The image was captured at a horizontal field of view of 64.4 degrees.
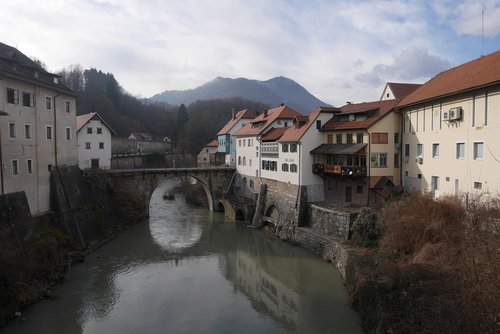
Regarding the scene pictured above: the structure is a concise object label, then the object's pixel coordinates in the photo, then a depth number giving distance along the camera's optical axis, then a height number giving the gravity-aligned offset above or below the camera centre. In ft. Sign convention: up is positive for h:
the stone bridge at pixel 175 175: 125.90 -7.97
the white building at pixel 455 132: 63.16 +4.02
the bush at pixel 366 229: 74.90 -14.57
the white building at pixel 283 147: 103.55 +2.25
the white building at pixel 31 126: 74.59 +6.37
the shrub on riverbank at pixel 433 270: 37.09 -14.08
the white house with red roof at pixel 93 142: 134.62 +4.75
